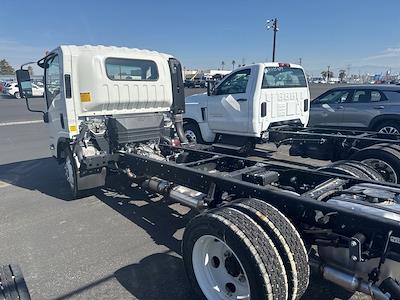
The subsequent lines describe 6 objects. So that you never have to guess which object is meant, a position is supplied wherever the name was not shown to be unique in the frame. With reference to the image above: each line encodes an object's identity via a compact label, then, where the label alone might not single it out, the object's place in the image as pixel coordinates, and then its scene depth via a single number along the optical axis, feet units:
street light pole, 136.67
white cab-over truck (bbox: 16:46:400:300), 7.59
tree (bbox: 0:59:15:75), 309.10
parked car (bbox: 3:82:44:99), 106.52
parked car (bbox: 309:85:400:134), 28.12
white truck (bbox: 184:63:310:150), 24.40
